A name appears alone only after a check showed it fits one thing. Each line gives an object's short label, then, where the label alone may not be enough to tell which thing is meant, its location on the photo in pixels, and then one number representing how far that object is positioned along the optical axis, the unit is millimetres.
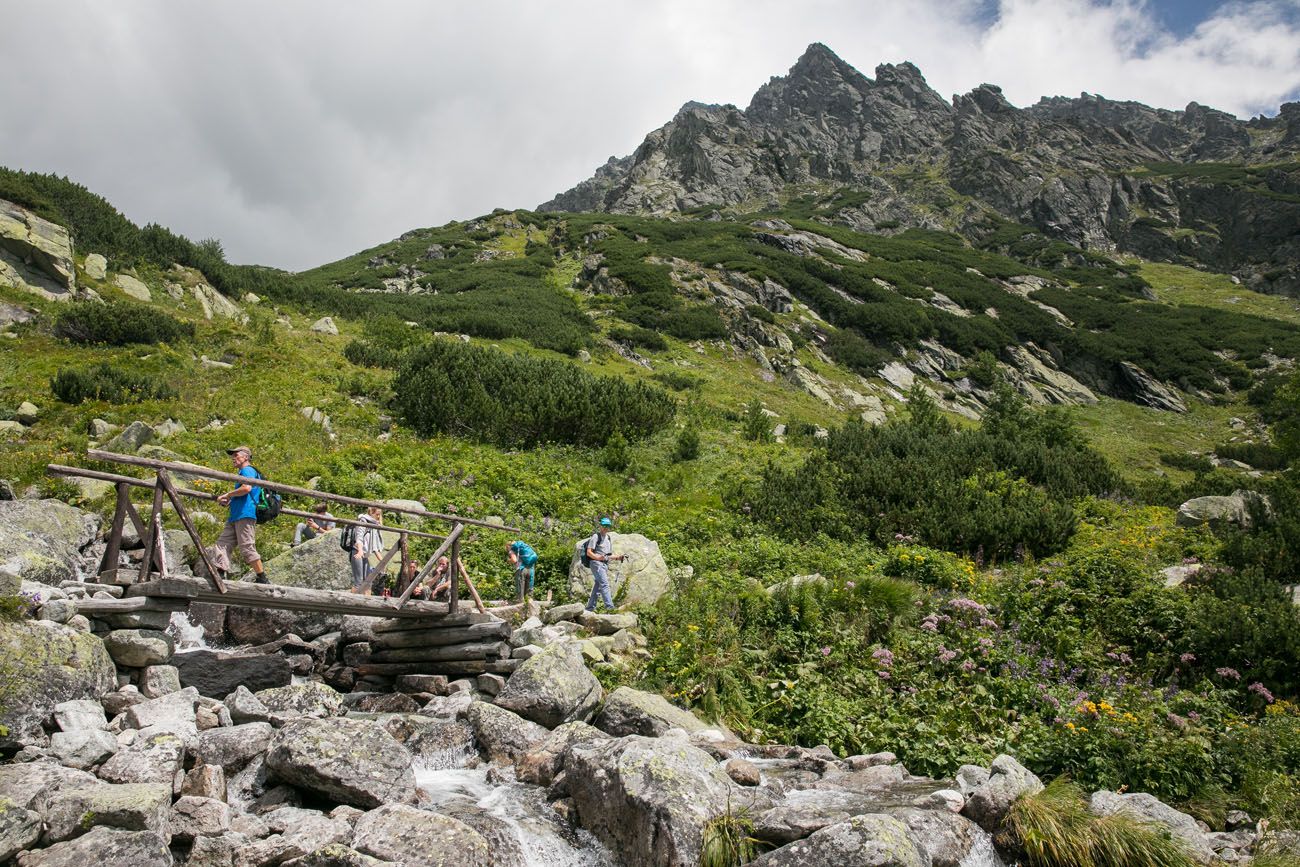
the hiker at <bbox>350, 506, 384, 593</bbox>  10961
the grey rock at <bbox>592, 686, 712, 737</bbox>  8031
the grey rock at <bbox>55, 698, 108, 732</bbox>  6010
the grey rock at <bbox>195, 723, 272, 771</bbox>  6312
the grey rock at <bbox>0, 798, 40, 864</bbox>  4453
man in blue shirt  8852
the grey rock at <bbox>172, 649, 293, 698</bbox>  8086
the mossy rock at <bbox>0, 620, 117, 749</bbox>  5797
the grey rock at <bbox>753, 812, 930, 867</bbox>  4750
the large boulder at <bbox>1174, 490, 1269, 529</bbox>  14094
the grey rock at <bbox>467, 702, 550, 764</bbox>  7602
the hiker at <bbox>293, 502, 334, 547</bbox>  12406
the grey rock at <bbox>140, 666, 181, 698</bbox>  7263
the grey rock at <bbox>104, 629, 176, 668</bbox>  7359
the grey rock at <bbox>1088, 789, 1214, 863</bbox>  5445
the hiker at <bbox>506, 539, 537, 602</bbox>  12484
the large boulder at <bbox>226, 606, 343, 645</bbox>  9930
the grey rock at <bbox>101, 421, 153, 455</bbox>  14102
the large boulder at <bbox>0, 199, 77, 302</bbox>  20859
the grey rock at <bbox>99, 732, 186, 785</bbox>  5598
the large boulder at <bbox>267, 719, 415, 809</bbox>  5961
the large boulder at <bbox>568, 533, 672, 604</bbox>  12734
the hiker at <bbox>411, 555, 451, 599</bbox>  11502
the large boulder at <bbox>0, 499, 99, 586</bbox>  8518
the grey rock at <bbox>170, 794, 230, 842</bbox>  5141
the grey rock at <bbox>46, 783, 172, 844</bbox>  4785
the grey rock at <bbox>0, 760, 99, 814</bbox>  4840
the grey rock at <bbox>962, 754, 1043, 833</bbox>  5789
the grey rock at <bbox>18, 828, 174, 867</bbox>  4463
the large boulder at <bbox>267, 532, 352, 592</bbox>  10969
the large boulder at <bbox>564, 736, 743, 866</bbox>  5512
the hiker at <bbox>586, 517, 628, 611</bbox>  12258
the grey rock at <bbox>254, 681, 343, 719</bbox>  7781
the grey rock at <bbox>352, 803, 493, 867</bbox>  5051
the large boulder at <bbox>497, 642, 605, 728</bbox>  8375
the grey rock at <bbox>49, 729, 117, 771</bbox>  5680
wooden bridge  7176
